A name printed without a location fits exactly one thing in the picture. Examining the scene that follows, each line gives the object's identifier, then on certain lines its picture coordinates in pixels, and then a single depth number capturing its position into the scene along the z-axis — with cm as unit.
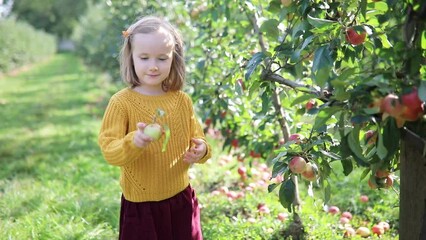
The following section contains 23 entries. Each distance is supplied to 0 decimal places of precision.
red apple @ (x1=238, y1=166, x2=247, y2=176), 348
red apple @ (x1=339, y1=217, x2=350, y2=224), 273
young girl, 175
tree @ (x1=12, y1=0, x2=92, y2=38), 4181
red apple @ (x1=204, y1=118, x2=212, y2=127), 327
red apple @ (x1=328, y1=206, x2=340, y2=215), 294
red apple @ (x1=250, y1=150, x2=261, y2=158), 309
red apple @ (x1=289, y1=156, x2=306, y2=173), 160
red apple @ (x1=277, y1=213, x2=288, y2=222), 265
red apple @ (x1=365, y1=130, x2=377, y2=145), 157
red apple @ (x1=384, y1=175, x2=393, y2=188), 178
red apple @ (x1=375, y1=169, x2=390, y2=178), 173
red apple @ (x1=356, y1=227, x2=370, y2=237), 254
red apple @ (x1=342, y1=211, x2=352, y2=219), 285
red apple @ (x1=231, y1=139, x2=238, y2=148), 321
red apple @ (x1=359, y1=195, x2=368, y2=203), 317
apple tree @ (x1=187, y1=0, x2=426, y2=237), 125
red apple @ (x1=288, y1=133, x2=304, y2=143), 179
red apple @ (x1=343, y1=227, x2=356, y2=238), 254
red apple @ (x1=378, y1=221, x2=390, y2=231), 266
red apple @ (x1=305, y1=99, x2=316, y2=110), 208
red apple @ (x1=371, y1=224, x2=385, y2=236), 255
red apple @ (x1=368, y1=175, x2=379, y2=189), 171
